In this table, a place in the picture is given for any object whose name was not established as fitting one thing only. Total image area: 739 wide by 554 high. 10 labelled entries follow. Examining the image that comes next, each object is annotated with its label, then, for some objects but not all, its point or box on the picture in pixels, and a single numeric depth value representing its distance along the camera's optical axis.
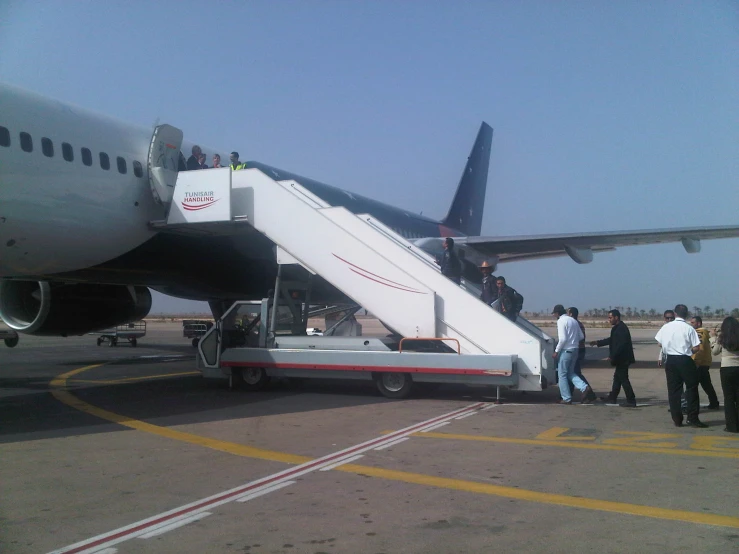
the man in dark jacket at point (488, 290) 11.15
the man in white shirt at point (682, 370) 7.64
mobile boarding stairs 9.38
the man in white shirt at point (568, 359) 9.55
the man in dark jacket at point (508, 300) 10.73
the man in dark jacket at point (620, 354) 9.30
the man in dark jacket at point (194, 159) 12.64
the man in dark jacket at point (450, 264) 11.05
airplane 9.10
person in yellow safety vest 13.25
